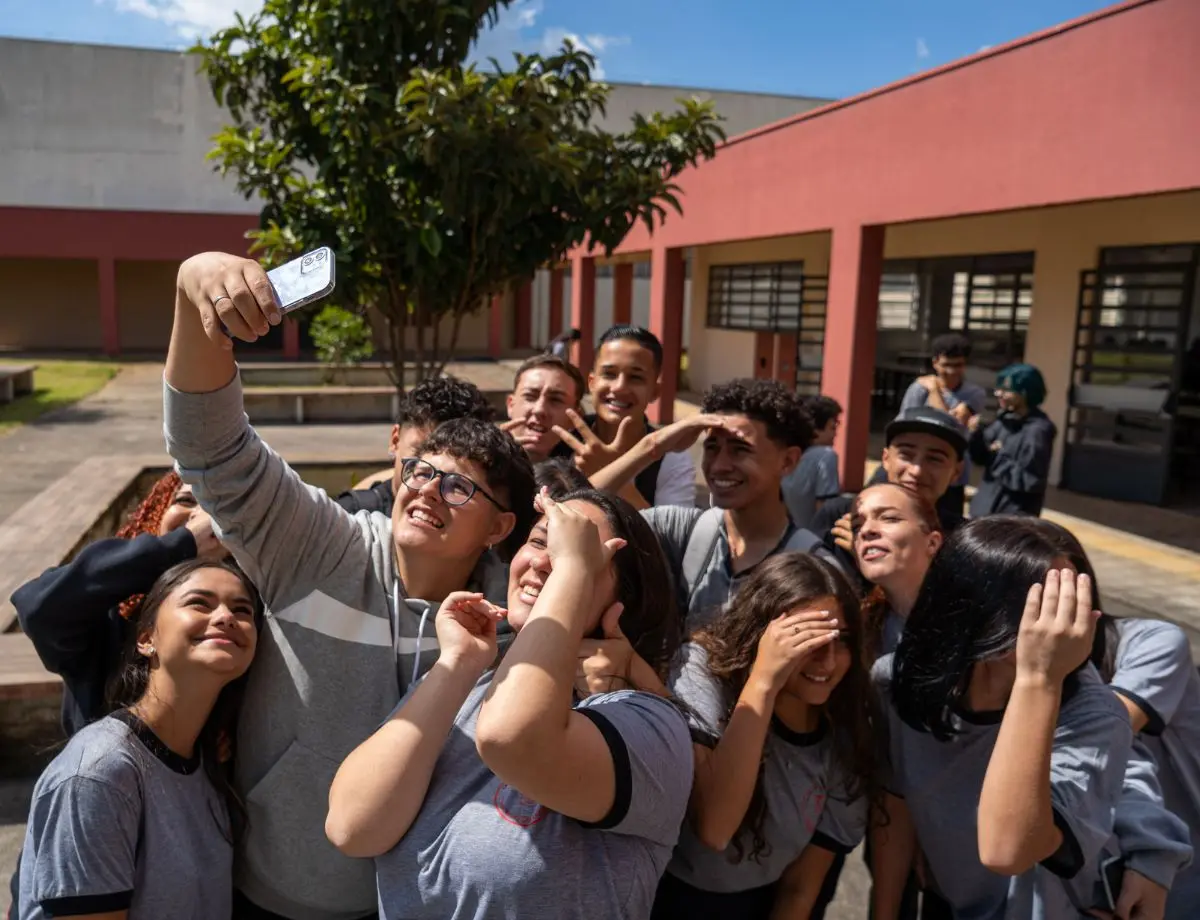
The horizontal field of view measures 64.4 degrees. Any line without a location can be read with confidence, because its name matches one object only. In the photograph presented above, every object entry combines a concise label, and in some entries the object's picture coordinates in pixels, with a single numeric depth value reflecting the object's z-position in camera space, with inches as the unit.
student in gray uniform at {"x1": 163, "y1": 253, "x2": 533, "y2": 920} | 64.5
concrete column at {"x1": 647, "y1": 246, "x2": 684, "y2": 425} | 553.6
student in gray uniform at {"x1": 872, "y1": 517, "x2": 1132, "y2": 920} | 65.1
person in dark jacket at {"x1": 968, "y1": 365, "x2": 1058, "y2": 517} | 211.0
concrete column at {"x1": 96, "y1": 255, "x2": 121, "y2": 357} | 933.8
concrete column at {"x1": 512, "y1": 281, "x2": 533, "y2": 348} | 1142.3
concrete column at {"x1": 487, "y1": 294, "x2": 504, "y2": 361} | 1050.1
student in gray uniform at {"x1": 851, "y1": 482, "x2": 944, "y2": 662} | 96.7
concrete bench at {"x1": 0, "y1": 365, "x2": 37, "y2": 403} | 631.8
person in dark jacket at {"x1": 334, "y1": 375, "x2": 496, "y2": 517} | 125.3
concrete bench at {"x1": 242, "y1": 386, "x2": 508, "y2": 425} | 571.2
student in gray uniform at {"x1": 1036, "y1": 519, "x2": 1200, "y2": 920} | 74.9
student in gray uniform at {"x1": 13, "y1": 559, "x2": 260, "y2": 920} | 65.4
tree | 180.2
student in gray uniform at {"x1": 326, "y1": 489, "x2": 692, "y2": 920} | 50.7
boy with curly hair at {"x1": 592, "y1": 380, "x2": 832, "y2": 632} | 109.3
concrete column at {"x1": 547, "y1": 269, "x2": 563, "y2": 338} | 1014.5
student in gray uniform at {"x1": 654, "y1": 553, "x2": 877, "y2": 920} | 75.2
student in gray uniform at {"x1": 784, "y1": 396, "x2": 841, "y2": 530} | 167.9
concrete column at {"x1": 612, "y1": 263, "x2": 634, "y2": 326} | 762.8
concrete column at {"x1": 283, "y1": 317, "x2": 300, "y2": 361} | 954.7
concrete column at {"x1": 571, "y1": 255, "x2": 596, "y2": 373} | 660.7
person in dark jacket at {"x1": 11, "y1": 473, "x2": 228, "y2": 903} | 78.2
